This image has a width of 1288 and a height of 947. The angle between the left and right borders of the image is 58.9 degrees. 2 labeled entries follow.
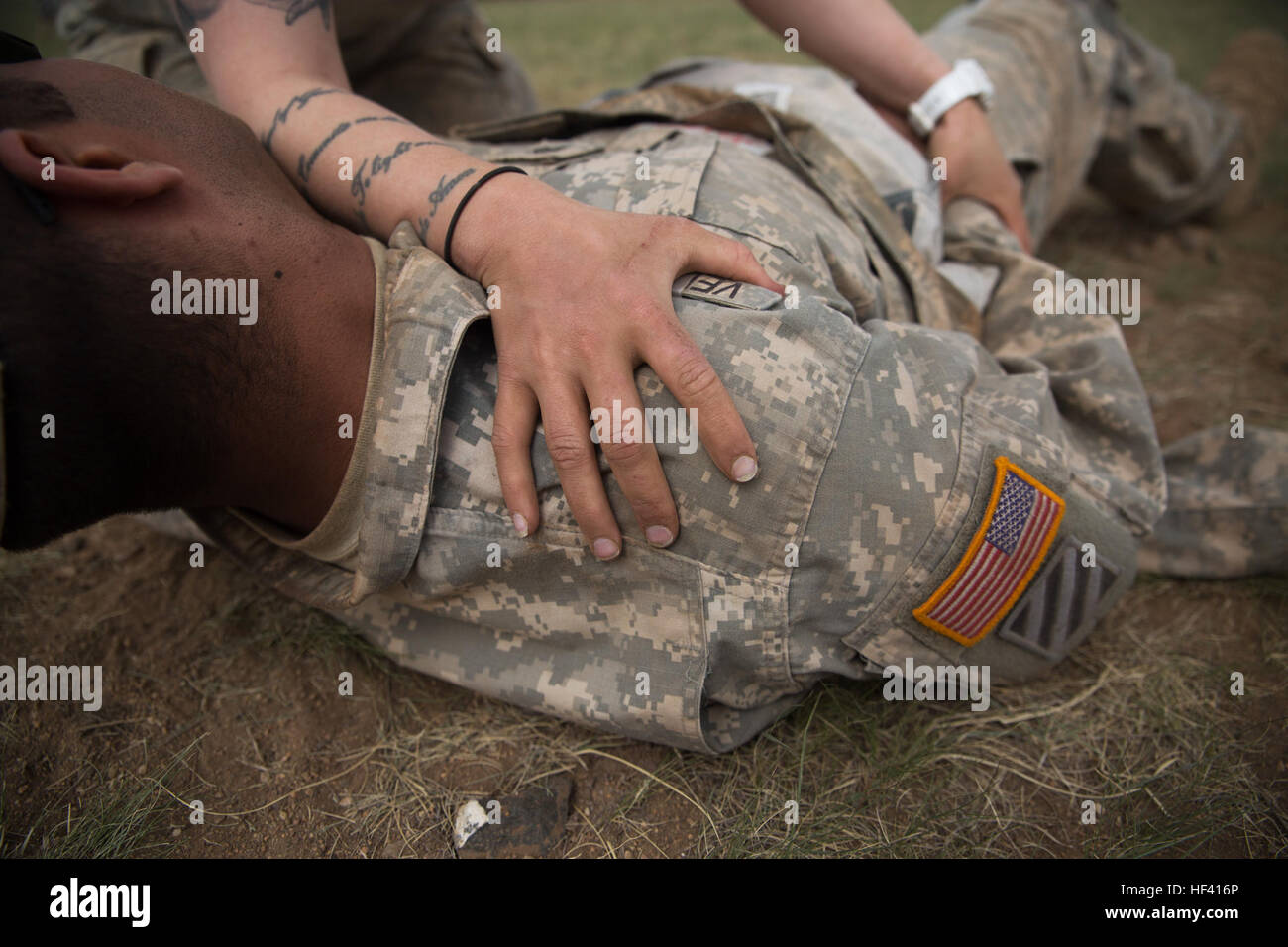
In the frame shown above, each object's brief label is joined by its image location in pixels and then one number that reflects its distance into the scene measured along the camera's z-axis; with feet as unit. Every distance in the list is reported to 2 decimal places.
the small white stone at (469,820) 1.75
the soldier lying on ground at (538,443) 1.47
